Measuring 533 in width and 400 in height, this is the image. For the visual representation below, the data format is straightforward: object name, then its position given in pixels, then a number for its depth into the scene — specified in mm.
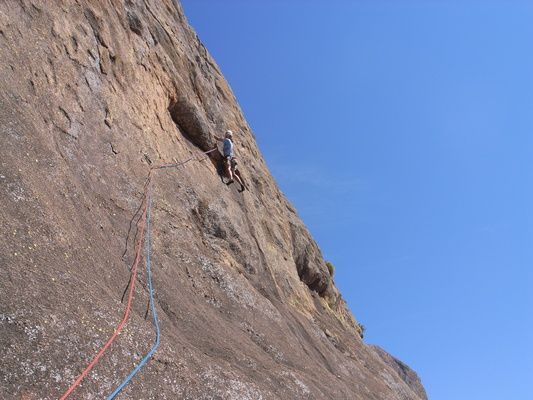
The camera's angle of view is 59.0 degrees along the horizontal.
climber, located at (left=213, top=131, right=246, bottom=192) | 19234
